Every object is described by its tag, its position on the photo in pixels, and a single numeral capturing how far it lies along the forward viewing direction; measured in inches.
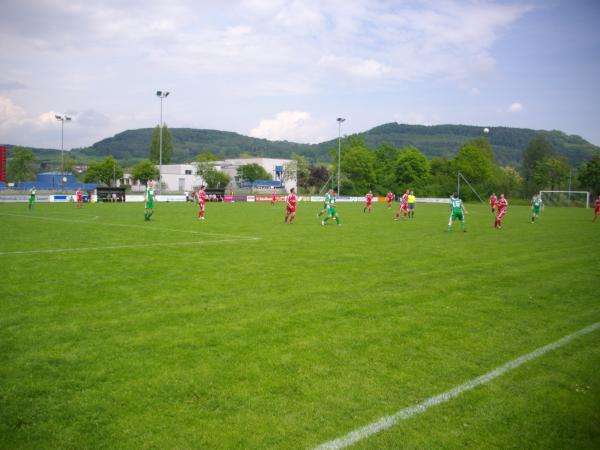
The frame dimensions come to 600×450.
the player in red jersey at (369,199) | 1736.3
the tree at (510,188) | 3326.8
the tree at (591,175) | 3351.4
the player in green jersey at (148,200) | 1082.1
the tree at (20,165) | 4574.3
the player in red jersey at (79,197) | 1699.1
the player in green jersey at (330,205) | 1065.0
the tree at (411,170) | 3959.2
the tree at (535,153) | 5433.1
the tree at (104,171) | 4702.3
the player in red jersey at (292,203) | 1063.0
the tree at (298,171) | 4894.2
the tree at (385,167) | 4055.1
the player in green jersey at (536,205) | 1332.7
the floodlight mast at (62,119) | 2628.0
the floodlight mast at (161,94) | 2413.9
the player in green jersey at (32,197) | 1551.9
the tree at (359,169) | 4018.2
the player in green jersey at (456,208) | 911.1
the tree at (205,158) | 4892.7
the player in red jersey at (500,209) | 1046.4
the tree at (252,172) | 4857.3
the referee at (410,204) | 1412.2
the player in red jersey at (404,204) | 1358.5
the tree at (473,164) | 4202.8
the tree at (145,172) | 4623.5
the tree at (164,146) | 5452.8
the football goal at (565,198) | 2797.7
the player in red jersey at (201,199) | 1167.8
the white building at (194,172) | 4778.5
